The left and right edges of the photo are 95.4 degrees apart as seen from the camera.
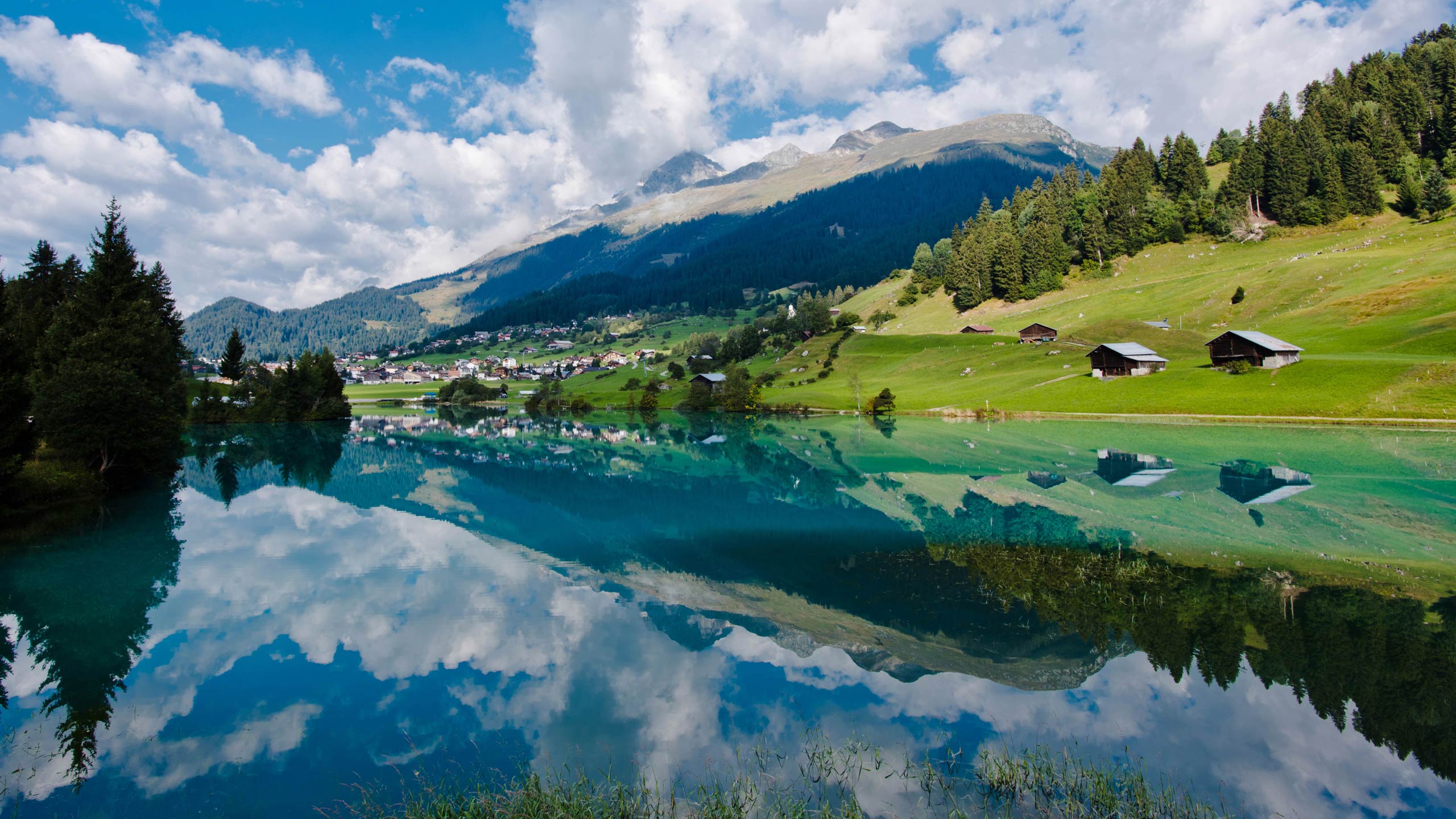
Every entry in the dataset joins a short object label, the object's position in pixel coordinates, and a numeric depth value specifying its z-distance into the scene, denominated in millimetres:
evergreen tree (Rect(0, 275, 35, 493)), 26266
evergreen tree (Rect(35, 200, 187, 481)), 34188
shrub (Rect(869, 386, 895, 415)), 94812
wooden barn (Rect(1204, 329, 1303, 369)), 68250
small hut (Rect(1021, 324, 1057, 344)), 104269
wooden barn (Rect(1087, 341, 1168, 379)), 80562
